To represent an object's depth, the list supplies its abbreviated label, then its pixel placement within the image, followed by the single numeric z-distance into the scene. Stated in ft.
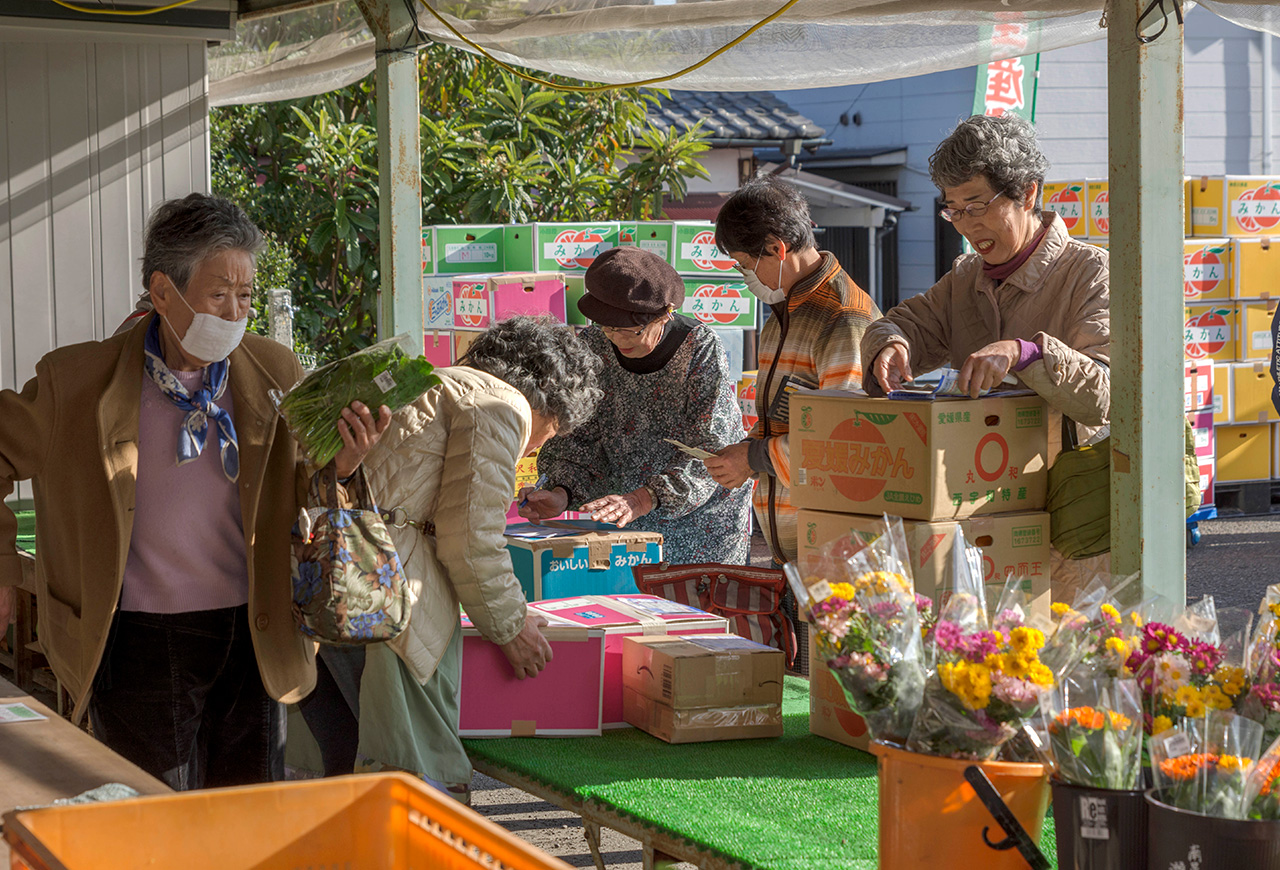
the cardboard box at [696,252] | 23.18
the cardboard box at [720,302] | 22.97
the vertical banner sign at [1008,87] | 30.60
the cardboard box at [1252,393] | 30.58
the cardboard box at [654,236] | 23.17
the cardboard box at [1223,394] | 30.32
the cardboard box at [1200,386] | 29.07
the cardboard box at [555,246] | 23.40
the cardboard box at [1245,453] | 31.37
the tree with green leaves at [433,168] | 28.68
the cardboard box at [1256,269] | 30.60
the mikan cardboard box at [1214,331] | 30.71
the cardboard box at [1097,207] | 34.06
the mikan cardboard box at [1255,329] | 30.91
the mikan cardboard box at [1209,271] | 30.45
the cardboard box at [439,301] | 22.16
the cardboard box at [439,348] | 21.85
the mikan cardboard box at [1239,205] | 31.86
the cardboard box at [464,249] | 23.57
